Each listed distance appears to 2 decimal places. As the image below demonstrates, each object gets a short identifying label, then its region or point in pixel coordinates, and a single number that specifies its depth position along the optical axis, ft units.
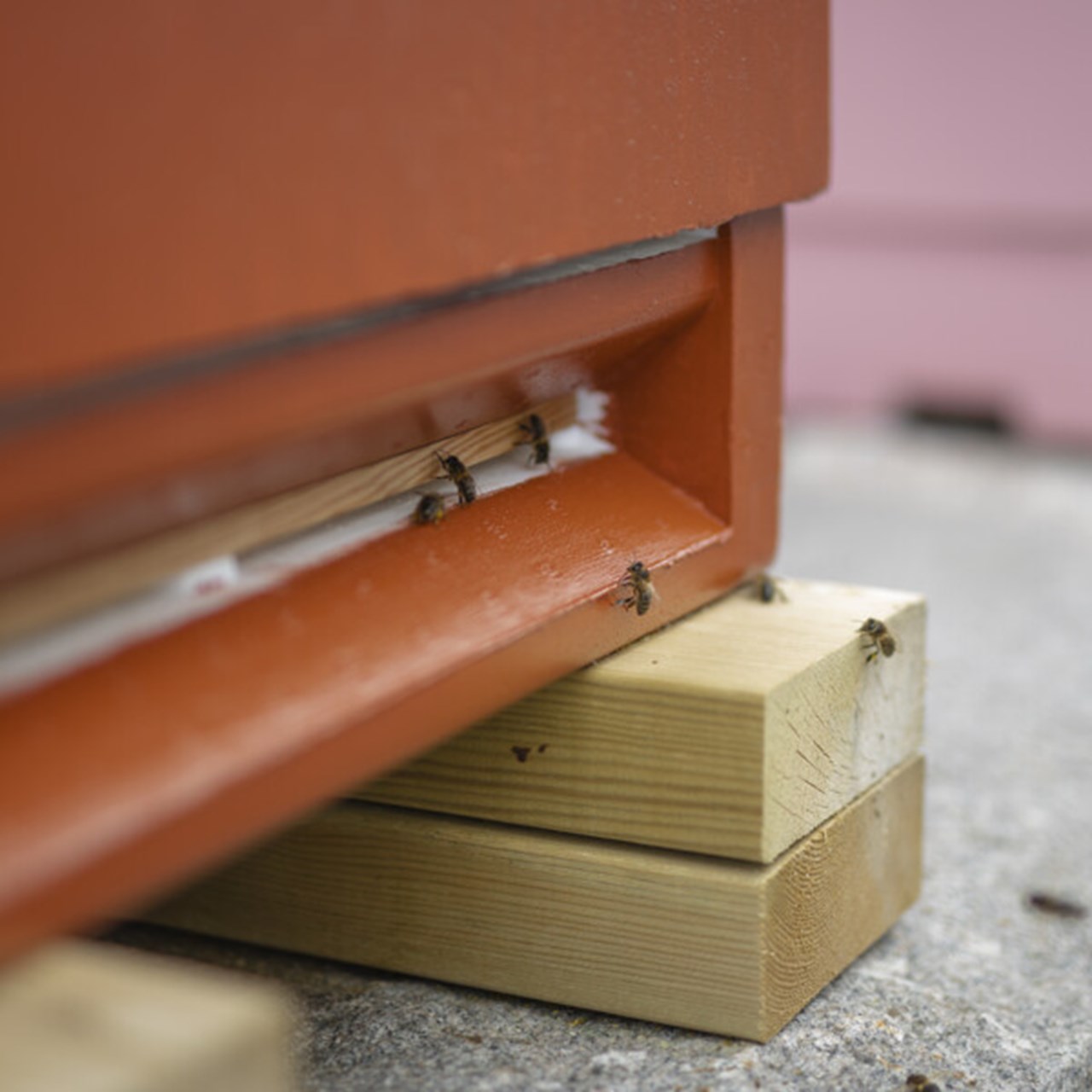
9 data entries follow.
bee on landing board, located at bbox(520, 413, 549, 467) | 2.80
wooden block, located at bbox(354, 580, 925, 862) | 2.69
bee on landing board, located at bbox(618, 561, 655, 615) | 2.73
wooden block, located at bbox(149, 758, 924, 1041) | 2.72
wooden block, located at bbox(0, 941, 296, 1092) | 2.14
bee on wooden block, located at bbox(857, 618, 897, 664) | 2.84
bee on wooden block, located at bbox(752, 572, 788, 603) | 2.93
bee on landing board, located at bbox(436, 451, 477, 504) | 2.68
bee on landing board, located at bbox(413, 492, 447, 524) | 2.63
